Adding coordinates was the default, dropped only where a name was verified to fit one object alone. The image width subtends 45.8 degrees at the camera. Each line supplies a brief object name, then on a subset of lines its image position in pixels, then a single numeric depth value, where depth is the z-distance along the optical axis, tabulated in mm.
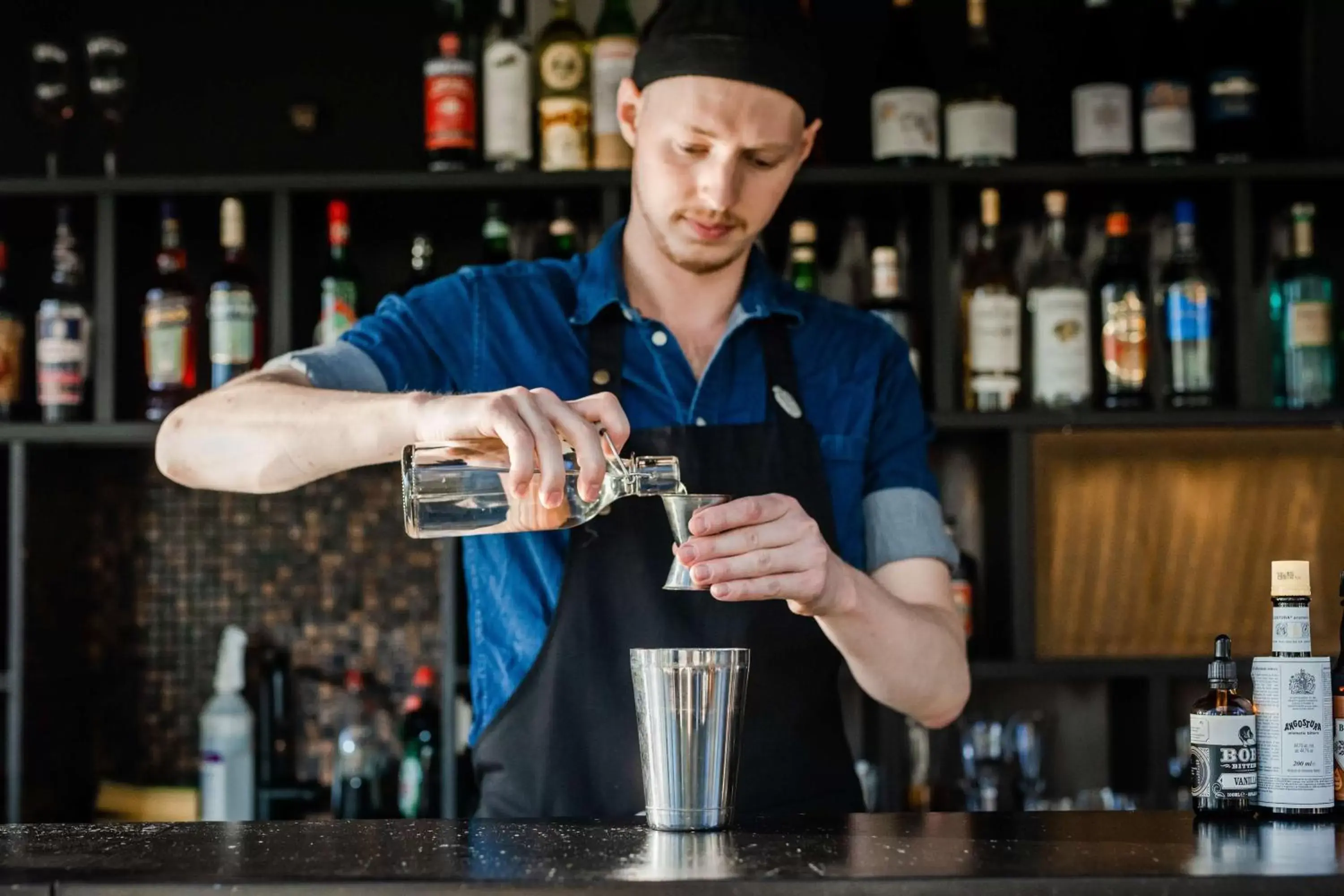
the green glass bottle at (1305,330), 2516
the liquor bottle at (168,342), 2555
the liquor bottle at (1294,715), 1255
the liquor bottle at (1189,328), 2512
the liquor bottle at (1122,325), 2535
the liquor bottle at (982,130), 2510
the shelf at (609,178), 2465
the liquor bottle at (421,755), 2562
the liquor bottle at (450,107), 2543
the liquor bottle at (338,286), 2525
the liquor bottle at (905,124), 2506
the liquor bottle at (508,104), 2523
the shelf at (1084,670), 2439
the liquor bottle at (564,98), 2523
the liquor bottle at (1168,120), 2523
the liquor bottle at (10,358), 2592
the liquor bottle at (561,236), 2547
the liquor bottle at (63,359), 2535
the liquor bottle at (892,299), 2502
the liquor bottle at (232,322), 2523
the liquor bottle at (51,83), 2604
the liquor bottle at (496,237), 2543
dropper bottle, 1272
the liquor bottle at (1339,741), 1290
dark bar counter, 984
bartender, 1599
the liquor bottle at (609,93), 2516
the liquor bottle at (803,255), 2512
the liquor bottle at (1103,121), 2512
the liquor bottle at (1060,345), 2502
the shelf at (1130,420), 2451
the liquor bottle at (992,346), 2508
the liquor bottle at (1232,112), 2551
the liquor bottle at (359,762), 2590
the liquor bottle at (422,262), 2637
